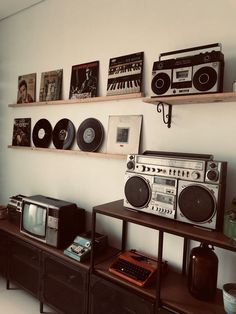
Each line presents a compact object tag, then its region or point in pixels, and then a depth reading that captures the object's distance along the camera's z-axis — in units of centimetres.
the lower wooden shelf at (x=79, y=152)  188
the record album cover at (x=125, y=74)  183
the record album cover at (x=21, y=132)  261
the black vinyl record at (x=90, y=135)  205
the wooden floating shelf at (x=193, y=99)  131
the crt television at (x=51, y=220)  191
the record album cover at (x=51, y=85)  233
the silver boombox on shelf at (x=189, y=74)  133
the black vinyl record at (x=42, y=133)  242
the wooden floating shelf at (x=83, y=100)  181
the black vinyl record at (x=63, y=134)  223
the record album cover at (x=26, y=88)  255
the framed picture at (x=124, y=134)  185
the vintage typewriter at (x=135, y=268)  148
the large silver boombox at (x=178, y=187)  127
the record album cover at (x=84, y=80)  207
